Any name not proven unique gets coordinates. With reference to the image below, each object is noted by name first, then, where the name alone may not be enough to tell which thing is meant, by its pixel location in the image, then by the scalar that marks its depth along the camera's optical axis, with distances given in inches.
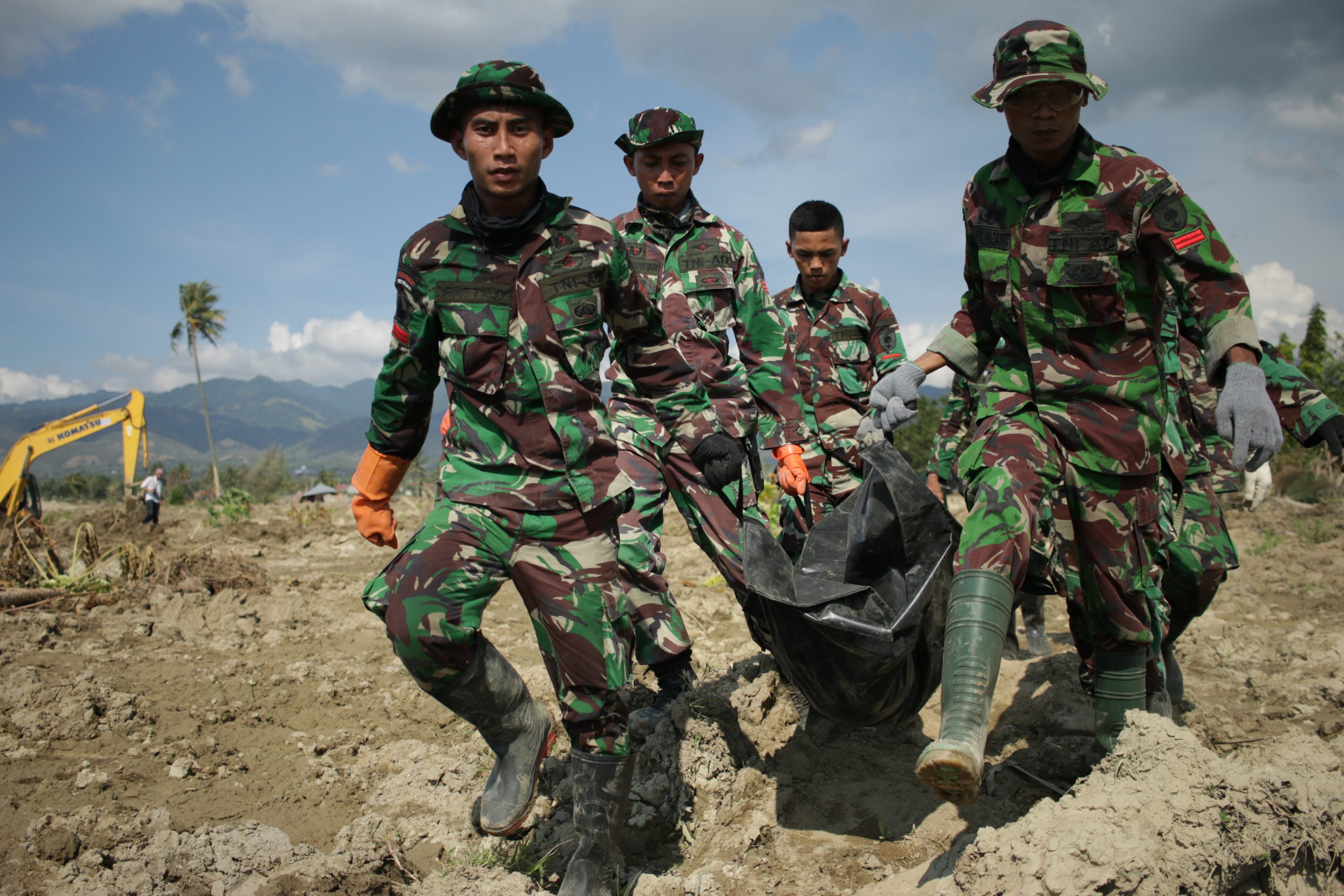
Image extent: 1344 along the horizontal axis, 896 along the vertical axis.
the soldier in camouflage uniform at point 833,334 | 221.0
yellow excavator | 466.9
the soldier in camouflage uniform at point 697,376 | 147.9
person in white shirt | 618.5
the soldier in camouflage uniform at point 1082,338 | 98.0
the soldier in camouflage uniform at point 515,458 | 98.5
